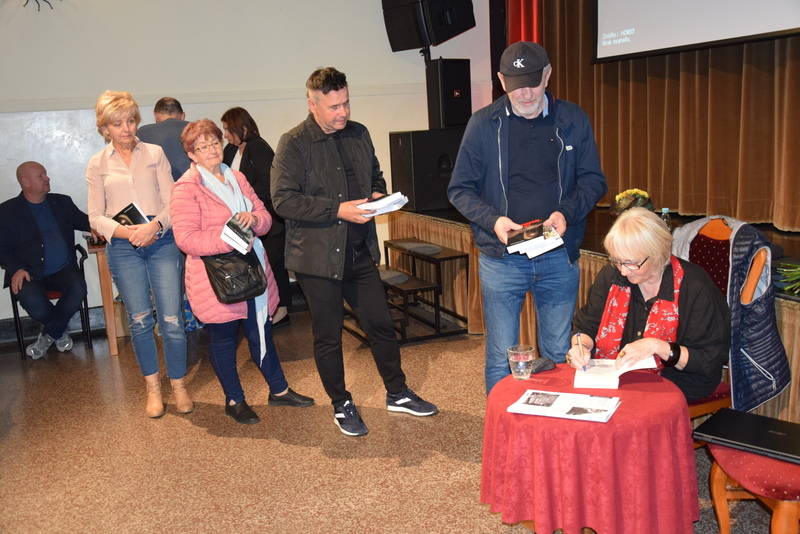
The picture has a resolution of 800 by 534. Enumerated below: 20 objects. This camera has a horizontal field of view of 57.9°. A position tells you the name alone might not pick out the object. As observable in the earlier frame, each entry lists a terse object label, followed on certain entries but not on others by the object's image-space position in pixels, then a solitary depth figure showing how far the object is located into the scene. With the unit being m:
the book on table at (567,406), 1.90
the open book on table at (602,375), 2.08
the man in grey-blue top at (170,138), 3.96
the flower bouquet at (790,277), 2.67
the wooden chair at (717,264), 2.44
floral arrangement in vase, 3.22
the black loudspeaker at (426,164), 5.54
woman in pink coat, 3.14
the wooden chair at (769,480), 1.94
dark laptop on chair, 2.00
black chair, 5.02
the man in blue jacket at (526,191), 2.68
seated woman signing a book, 2.19
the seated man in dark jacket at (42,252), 4.82
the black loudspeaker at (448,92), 5.72
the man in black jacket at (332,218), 2.94
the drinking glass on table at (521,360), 2.20
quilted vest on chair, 2.45
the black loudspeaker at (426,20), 5.82
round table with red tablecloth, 1.86
